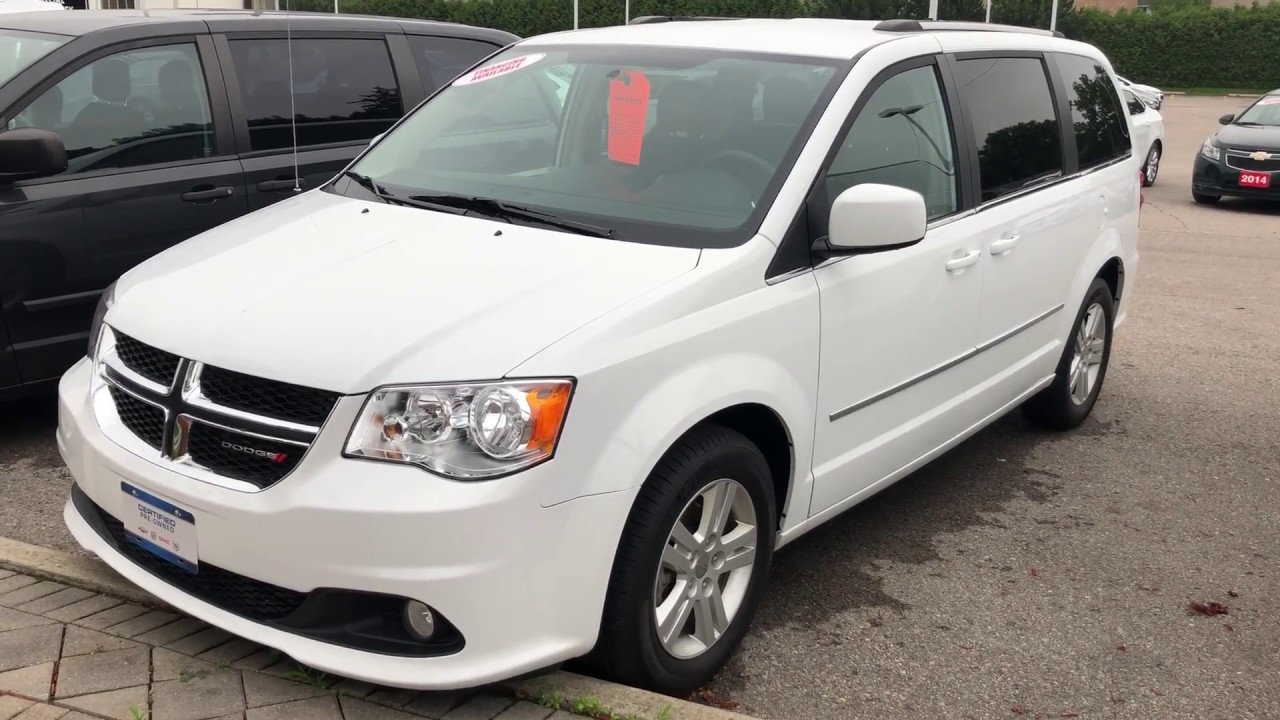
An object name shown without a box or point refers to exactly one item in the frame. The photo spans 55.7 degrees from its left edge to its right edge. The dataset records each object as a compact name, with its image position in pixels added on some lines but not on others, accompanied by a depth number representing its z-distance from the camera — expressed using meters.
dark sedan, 14.25
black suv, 4.80
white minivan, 2.73
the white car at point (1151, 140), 14.65
